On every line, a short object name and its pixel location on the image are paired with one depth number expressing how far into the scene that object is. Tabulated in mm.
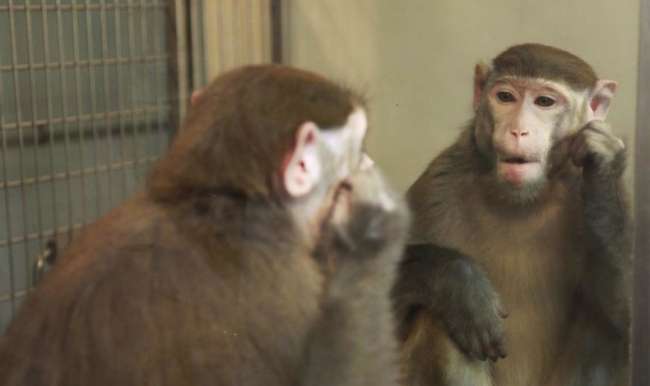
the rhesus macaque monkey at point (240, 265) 1876
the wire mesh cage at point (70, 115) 1963
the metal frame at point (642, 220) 2036
